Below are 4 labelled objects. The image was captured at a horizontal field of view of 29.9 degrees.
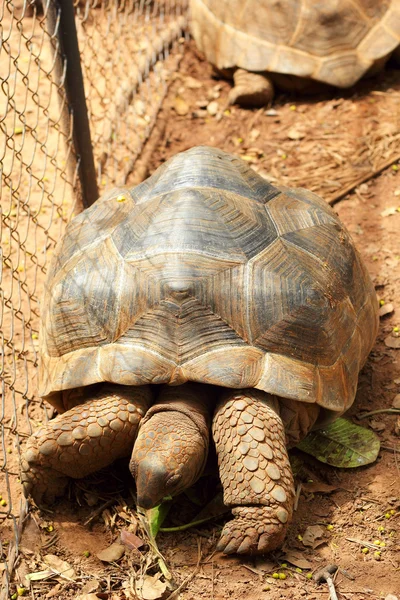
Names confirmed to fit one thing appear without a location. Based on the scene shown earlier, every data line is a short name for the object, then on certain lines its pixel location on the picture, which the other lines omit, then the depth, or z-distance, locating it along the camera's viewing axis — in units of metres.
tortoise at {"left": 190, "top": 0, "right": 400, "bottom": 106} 5.20
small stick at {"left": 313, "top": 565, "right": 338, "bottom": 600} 2.51
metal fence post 3.64
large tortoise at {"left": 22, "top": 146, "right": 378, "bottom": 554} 2.60
